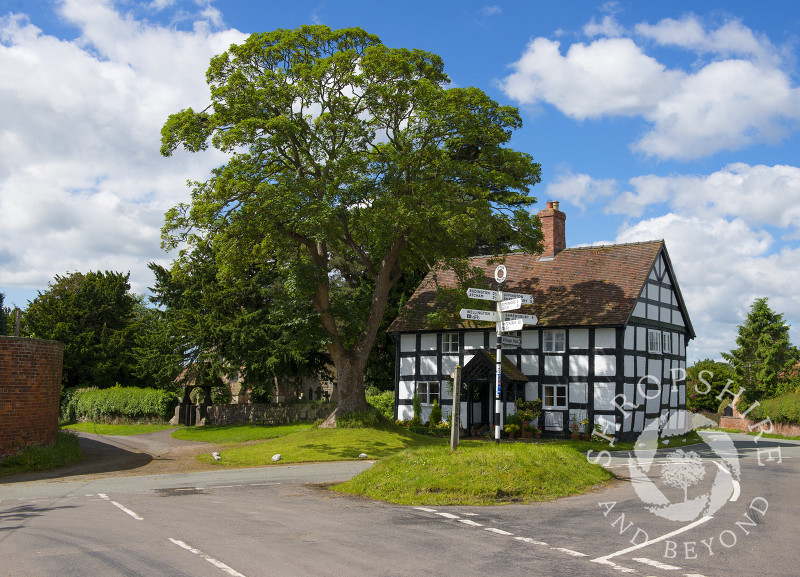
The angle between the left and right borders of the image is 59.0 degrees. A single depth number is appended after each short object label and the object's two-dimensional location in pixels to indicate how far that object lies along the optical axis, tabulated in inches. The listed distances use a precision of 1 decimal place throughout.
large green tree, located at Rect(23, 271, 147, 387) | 1977.1
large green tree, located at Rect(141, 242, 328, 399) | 1609.3
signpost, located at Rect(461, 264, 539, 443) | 619.8
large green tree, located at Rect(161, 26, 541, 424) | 1035.9
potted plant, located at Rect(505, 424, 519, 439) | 1253.7
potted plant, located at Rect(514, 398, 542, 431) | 1279.5
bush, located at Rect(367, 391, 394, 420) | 1626.5
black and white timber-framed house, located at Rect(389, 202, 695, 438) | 1255.5
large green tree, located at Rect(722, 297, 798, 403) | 2012.8
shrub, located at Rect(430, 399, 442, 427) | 1403.8
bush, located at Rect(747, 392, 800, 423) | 1692.9
